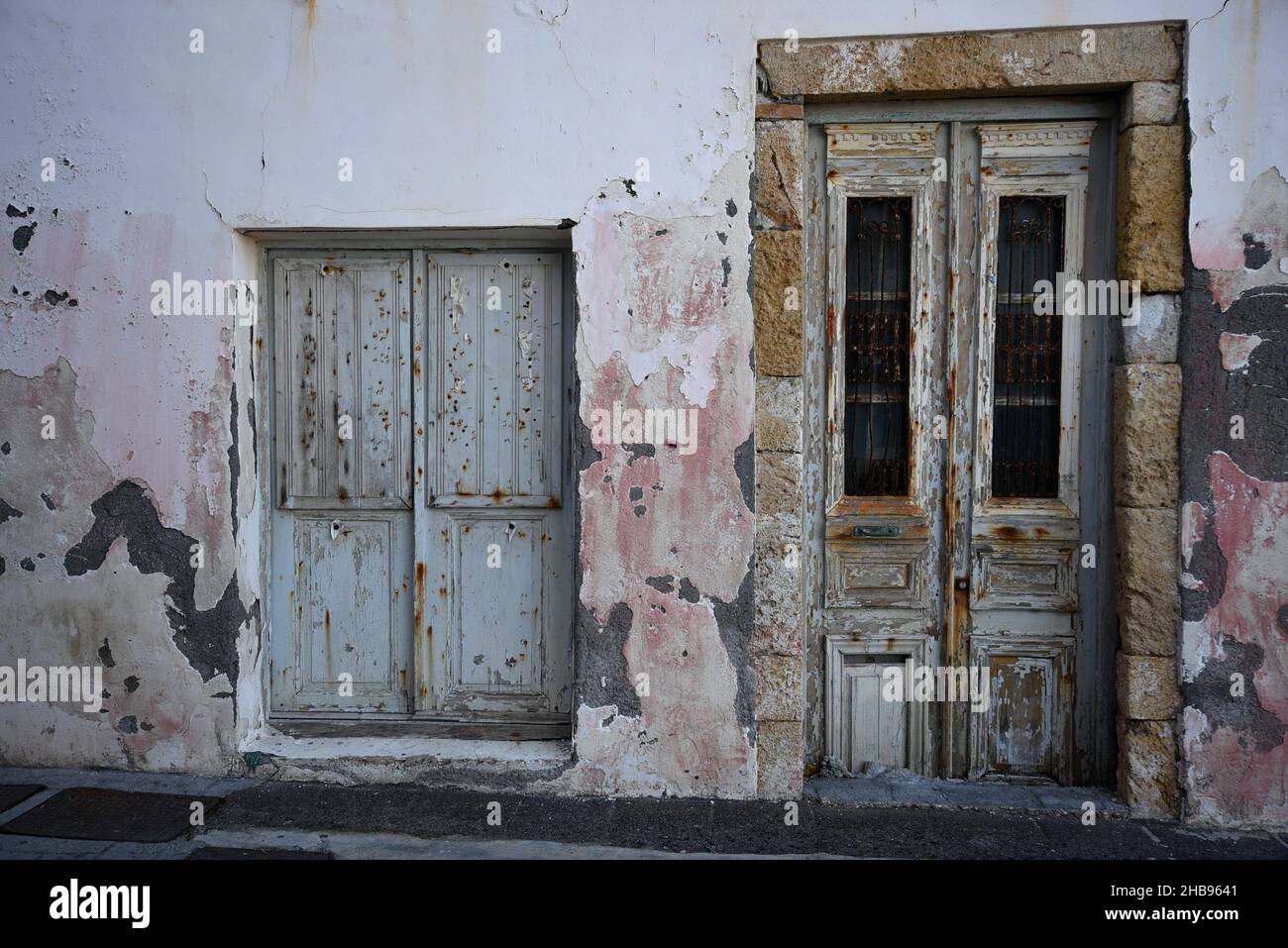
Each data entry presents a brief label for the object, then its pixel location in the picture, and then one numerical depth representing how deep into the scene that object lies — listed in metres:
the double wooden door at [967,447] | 3.88
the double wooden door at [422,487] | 4.08
